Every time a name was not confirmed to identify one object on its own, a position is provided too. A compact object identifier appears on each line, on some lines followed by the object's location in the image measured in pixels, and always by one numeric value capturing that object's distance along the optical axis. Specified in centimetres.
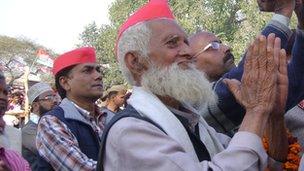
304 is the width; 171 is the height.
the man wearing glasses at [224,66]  275
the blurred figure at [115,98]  791
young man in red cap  340
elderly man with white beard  200
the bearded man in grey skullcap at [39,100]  647
